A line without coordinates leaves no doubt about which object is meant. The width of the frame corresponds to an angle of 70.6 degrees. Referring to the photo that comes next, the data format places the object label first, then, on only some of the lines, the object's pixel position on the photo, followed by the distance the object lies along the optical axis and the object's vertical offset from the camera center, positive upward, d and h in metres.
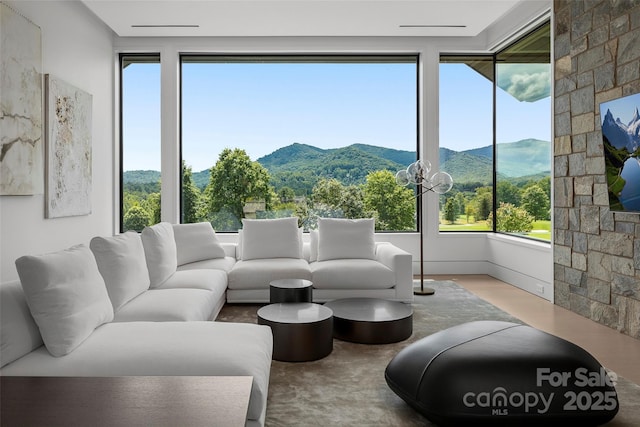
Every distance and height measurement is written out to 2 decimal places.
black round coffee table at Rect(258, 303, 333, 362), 3.03 -0.85
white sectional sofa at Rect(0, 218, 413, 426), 2.01 -0.58
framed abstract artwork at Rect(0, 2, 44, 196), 3.56 +0.89
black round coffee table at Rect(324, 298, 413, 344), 3.37 -0.85
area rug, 2.27 -1.03
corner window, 5.88 +0.99
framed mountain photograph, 3.39 +0.47
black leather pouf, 2.06 -0.82
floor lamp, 5.39 +0.40
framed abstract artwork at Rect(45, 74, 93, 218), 4.28 +0.65
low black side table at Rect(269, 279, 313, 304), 3.85 -0.69
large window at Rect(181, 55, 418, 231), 6.38 +1.07
